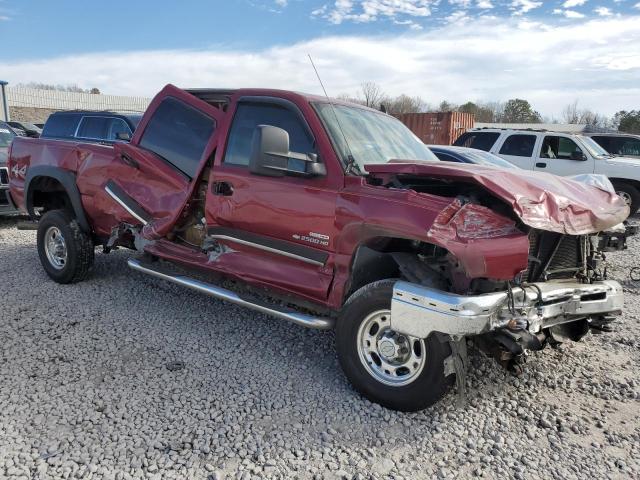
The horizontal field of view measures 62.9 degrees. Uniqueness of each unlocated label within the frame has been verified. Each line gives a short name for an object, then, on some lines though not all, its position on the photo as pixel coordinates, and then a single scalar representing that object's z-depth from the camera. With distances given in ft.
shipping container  67.87
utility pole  105.47
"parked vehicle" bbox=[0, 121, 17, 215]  27.99
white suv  37.24
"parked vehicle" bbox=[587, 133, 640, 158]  45.37
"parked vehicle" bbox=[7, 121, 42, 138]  69.35
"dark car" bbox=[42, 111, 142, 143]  29.12
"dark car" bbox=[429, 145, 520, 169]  28.45
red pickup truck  9.91
